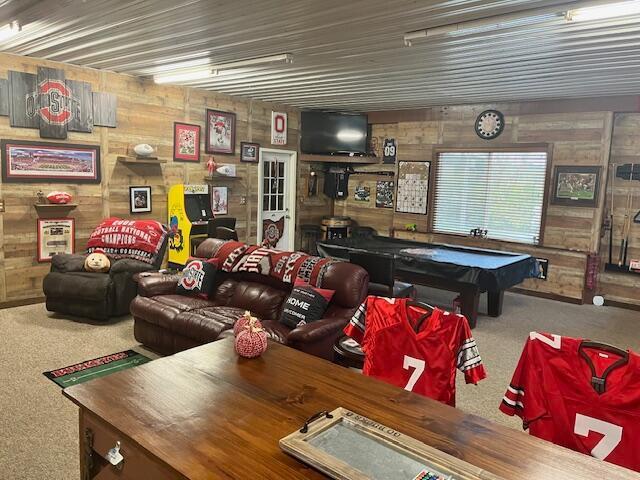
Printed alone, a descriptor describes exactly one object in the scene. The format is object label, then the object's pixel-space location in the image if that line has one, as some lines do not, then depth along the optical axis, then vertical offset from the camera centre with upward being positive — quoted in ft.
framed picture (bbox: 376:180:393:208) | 28.68 -0.54
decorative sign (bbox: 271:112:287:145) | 27.07 +3.03
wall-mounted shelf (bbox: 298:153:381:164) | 28.50 +1.48
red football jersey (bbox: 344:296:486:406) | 6.95 -2.45
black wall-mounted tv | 28.12 +3.04
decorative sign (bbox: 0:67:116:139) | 17.26 +2.62
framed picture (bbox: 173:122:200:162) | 22.65 +1.68
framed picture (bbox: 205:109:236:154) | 24.03 +2.38
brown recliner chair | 15.88 -3.87
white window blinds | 23.24 -0.23
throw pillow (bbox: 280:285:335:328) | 11.80 -3.10
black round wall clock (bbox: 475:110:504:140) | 23.81 +3.29
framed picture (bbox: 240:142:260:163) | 25.63 +1.53
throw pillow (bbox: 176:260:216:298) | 14.39 -3.09
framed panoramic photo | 17.40 +0.37
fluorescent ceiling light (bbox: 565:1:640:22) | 10.34 +4.08
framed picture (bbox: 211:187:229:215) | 24.50 -1.17
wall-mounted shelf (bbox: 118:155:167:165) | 20.40 +0.67
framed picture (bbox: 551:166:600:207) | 21.27 +0.32
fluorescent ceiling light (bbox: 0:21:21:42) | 13.69 +4.18
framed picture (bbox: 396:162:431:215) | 26.91 -0.06
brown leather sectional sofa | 11.11 -3.61
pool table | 16.96 -2.95
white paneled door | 27.32 -1.01
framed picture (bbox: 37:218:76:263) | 18.53 -2.56
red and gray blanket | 13.01 -2.38
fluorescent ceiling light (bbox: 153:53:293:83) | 16.15 +4.24
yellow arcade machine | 21.95 -2.13
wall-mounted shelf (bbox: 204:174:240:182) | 24.16 +0.06
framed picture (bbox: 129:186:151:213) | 21.13 -1.07
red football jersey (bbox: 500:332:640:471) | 5.46 -2.49
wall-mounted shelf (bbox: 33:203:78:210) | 18.10 -1.31
